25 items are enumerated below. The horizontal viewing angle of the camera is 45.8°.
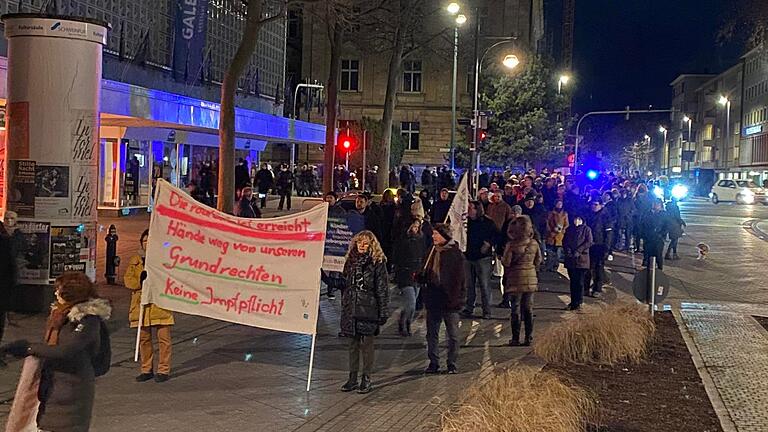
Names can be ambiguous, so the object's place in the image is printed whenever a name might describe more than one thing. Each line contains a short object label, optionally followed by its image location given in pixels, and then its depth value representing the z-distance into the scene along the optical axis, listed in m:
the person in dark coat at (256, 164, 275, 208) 34.28
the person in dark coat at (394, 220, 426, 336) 11.90
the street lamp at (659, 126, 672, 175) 134.75
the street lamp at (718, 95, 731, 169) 96.47
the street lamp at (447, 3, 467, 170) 30.77
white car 62.91
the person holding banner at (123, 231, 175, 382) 9.12
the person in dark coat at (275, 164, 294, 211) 33.19
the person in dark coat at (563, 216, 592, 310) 14.51
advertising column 12.41
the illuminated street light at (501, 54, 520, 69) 32.47
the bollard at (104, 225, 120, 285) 15.12
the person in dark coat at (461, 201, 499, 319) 13.83
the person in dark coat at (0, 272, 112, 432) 5.29
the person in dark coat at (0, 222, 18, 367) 8.93
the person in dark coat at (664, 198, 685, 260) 21.38
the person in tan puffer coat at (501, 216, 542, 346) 11.59
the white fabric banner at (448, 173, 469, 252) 14.23
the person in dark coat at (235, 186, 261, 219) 15.88
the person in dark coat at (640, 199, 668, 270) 17.95
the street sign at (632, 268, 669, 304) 12.37
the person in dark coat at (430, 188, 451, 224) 16.58
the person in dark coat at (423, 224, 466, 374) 9.98
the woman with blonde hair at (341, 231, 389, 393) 9.00
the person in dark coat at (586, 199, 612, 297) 16.22
